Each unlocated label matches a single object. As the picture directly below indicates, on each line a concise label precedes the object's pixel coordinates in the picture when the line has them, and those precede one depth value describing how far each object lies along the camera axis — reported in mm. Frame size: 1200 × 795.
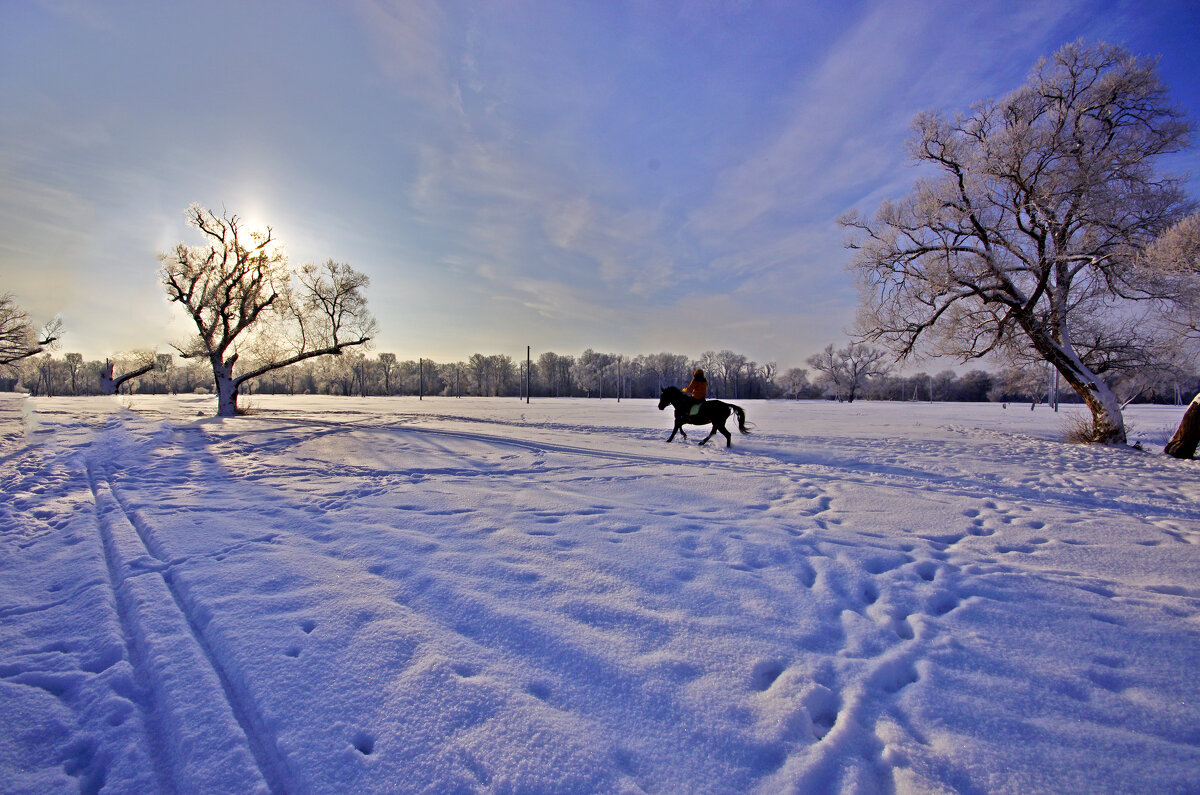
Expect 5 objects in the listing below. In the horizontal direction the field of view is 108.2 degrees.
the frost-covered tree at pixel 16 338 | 31031
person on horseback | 12102
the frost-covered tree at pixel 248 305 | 19516
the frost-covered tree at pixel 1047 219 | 10852
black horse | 11859
